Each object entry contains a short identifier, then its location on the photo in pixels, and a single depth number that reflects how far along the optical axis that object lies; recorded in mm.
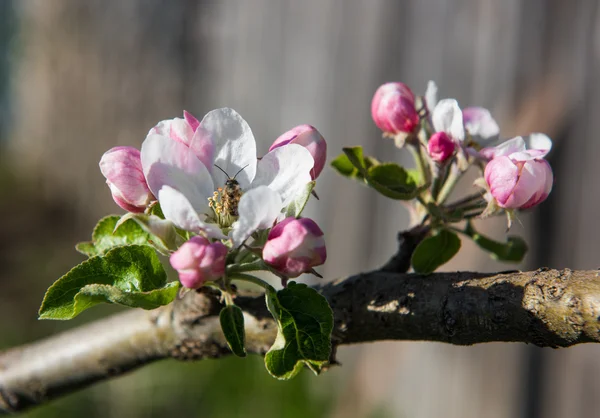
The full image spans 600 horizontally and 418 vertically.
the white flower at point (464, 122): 850
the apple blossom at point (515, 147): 840
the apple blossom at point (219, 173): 804
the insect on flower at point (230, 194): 840
